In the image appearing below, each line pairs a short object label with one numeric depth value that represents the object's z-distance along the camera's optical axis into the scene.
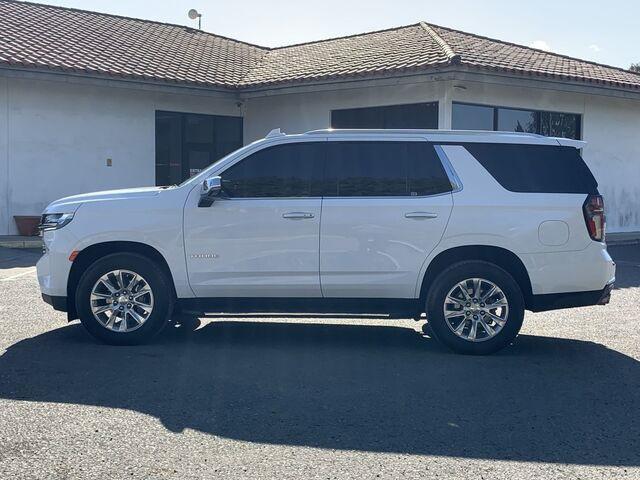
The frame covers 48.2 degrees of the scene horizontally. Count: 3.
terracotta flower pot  16.59
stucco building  16.47
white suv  6.55
